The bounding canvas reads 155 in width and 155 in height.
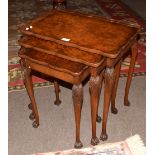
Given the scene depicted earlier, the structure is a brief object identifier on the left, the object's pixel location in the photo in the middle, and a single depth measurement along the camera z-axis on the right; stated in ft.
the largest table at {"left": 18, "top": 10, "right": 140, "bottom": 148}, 6.15
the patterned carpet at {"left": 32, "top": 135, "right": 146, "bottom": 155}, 6.92
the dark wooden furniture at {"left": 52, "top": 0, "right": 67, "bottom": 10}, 9.50
